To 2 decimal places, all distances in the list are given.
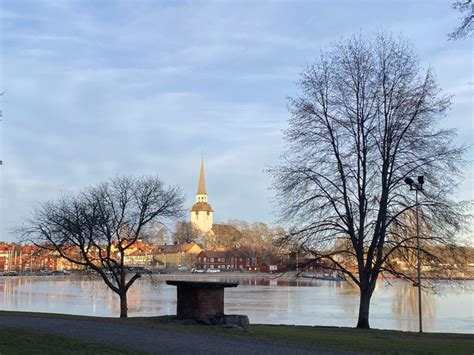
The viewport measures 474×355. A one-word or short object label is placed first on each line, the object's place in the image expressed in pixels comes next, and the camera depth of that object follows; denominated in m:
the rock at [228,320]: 17.66
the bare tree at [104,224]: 30.19
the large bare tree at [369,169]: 23.66
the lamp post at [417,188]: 22.06
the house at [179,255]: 178.38
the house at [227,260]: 173.00
